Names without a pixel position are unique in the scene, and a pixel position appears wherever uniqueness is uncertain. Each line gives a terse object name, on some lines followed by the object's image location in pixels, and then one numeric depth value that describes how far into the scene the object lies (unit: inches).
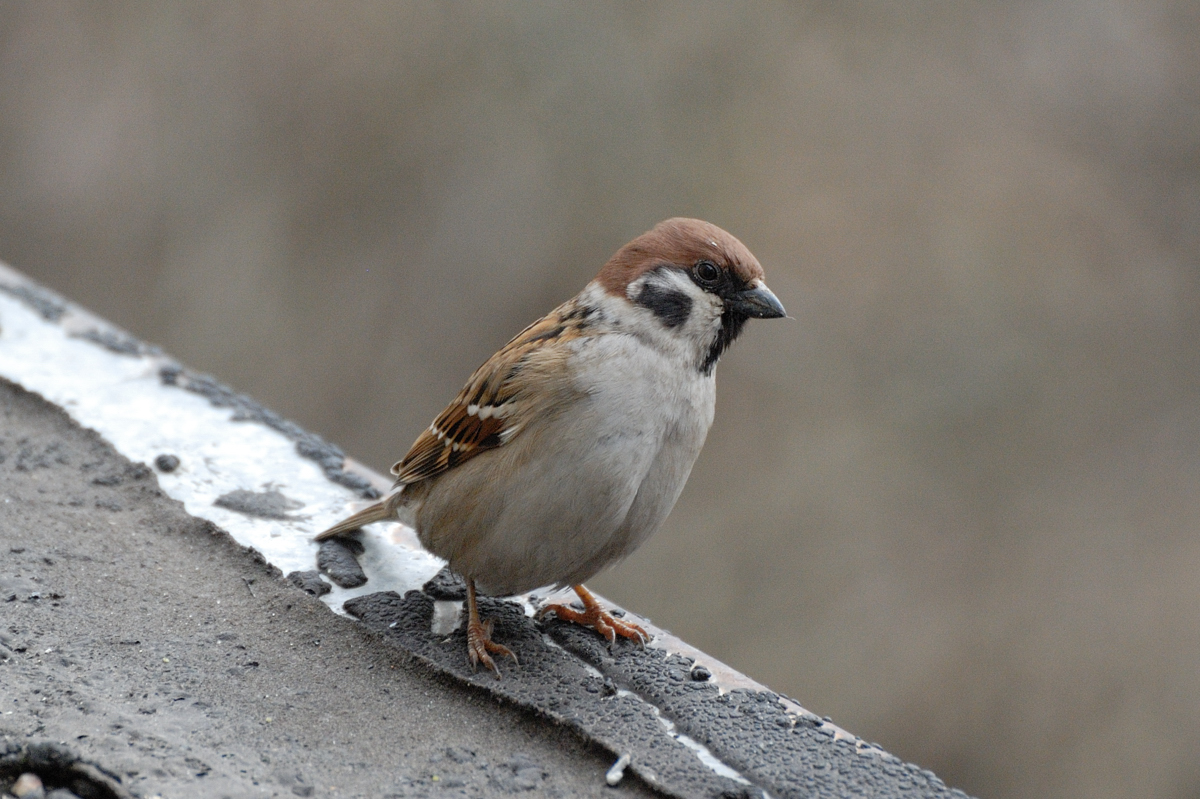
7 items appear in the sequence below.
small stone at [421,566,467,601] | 226.4
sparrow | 196.5
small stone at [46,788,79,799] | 147.8
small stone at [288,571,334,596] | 212.7
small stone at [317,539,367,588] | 217.9
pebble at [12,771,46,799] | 147.5
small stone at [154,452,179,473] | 245.9
